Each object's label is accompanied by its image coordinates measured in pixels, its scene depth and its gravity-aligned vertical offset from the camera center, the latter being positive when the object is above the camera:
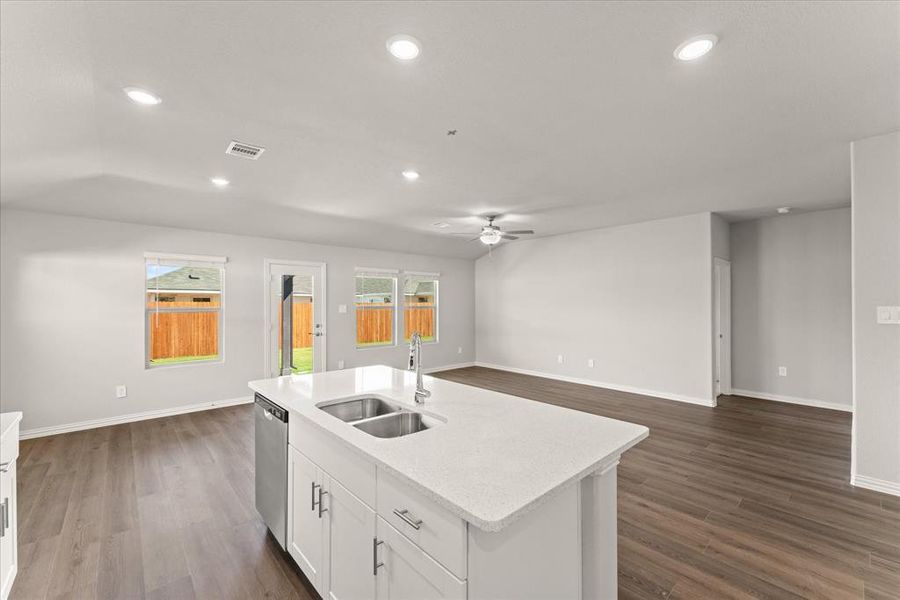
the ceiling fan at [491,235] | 4.96 +0.87
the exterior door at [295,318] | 5.65 -0.24
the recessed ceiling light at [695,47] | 1.73 +1.17
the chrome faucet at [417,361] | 2.04 -0.33
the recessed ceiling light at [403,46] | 1.71 +1.16
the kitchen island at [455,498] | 1.09 -0.67
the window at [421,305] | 7.40 -0.06
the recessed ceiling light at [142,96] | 2.06 +1.14
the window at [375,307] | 6.72 -0.09
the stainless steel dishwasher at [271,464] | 2.11 -0.94
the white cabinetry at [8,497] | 1.60 -0.85
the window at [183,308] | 4.73 -0.07
